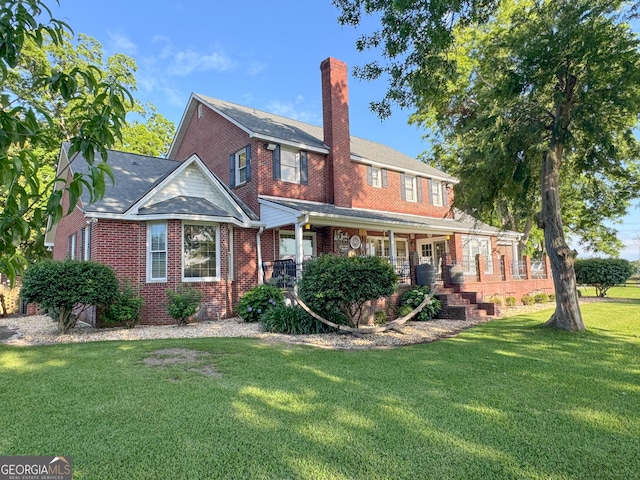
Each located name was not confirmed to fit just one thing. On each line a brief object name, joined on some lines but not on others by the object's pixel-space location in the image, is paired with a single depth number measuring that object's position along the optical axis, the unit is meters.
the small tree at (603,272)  20.52
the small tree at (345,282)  9.41
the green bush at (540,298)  17.84
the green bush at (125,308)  10.74
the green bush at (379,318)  11.90
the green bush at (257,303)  11.84
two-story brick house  12.14
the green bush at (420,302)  12.45
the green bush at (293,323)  9.96
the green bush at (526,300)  17.45
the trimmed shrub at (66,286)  9.23
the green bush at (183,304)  11.12
